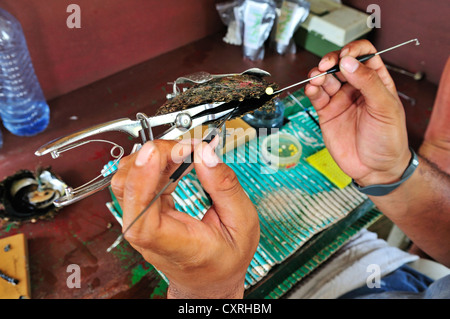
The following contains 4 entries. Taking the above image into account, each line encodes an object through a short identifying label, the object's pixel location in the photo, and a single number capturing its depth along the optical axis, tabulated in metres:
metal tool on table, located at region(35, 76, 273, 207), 0.27
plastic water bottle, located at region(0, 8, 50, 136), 0.43
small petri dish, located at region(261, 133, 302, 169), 0.42
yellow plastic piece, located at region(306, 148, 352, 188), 0.42
